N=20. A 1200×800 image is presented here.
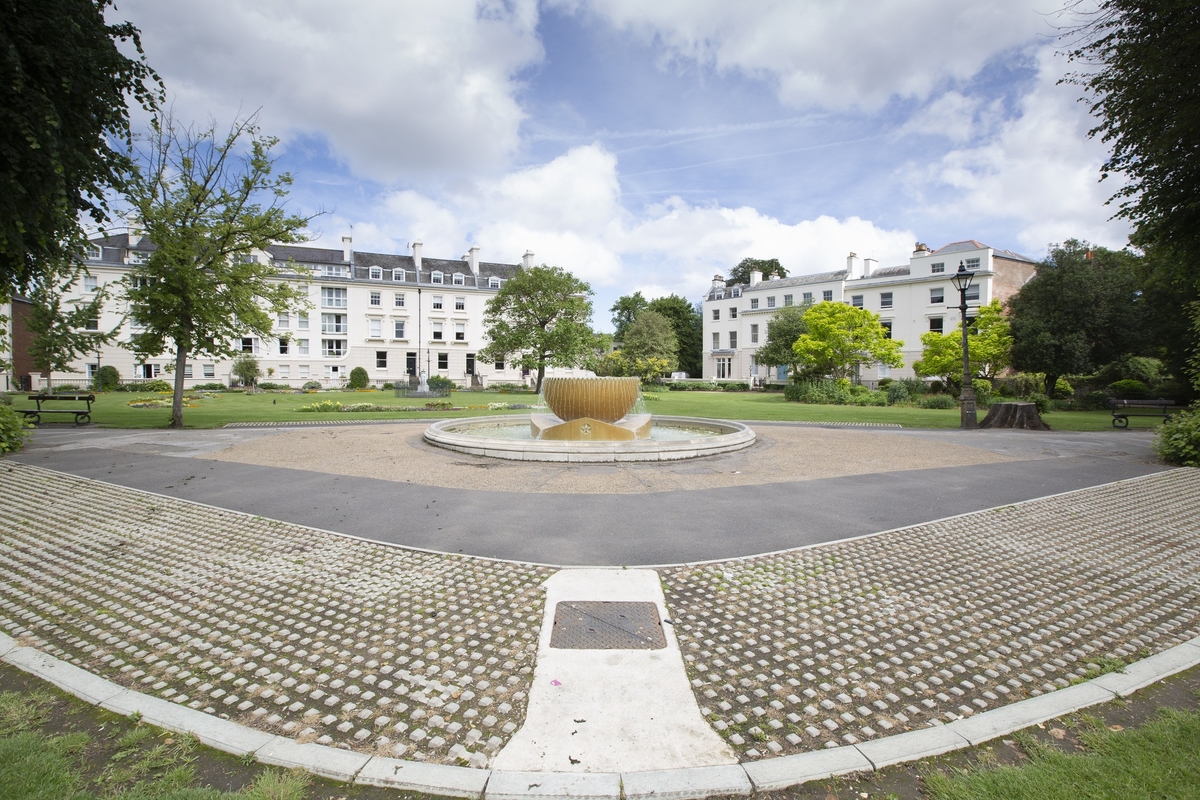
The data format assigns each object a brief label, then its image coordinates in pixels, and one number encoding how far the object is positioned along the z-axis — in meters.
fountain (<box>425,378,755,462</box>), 11.83
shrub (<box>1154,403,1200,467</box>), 10.89
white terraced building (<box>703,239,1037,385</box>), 45.81
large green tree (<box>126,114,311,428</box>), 18.45
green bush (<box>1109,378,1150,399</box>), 32.16
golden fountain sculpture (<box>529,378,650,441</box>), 14.20
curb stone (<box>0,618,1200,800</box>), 2.64
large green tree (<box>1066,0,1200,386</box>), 9.70
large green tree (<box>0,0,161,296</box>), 6.93
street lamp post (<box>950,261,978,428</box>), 19.11
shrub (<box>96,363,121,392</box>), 42.09
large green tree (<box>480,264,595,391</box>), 43.91
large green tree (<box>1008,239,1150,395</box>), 32.44
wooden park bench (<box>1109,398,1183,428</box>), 19.00
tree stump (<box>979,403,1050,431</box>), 18.44
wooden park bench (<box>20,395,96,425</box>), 18.05
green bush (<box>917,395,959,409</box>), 30.06
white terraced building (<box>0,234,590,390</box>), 50.66
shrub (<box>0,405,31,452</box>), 12.17
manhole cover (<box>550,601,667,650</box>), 4.04
